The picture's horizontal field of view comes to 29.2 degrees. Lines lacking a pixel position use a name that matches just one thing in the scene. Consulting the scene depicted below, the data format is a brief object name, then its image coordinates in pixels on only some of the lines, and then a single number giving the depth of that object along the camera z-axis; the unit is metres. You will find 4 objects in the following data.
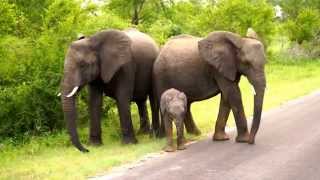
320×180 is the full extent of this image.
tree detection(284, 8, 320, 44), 40.97
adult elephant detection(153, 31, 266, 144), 12.62
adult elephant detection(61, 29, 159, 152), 12.91
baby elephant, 12.42
